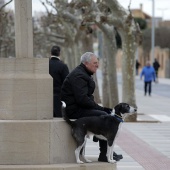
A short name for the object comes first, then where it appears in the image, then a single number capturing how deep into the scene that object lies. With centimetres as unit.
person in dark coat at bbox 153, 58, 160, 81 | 6305
